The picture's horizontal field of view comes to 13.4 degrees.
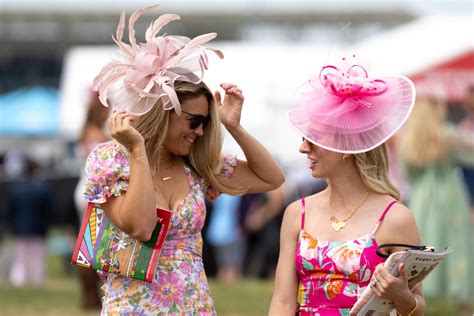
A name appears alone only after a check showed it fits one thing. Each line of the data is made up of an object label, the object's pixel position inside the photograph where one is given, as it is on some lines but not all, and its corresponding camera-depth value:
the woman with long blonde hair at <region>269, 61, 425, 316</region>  7.07
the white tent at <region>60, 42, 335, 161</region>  32.44
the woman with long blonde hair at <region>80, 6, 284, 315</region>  7.35
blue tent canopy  48.06
